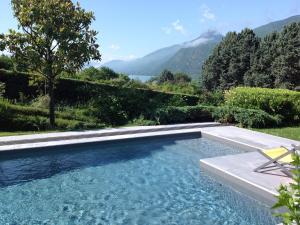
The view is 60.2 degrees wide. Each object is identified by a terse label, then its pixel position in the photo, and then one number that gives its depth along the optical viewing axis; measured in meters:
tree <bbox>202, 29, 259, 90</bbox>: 38.57
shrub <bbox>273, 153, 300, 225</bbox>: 1.60
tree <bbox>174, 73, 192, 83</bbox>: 48.24
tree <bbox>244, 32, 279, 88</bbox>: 33.26
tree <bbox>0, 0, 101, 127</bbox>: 8.45
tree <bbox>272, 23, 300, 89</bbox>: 30.63
